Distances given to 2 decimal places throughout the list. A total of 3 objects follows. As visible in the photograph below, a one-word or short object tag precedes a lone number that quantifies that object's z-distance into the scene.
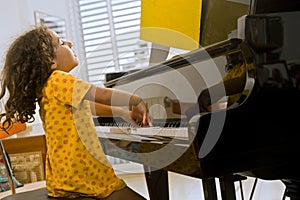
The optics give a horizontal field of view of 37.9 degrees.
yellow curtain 1.67
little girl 1.37
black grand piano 0.90
